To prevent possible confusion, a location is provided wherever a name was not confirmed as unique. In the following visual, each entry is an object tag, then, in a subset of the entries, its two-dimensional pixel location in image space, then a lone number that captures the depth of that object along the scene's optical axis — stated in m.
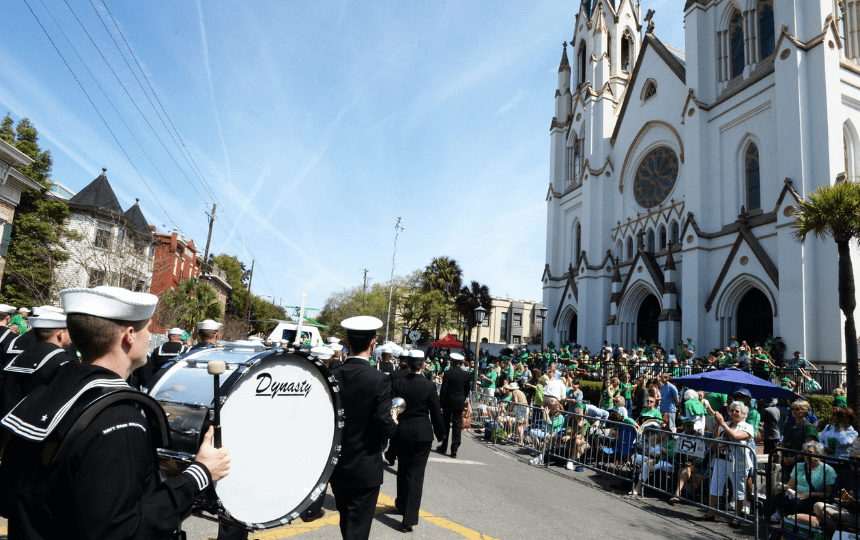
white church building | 19.30
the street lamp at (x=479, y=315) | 18.53
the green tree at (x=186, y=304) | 27.55
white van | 17.97
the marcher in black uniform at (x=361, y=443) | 4.00
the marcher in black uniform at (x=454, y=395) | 10.07
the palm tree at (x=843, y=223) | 12.80
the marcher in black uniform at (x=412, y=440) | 5.41
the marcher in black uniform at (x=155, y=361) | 7.25
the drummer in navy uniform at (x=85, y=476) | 1.53
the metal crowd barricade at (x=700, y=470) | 6.74
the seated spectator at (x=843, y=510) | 5.04
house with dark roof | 23.30
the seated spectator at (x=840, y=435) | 6.71
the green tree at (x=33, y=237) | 25.23
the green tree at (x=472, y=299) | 38.94
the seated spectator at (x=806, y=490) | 5.61
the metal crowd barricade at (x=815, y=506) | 5.08
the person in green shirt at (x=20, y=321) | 12.07
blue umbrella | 9.20
